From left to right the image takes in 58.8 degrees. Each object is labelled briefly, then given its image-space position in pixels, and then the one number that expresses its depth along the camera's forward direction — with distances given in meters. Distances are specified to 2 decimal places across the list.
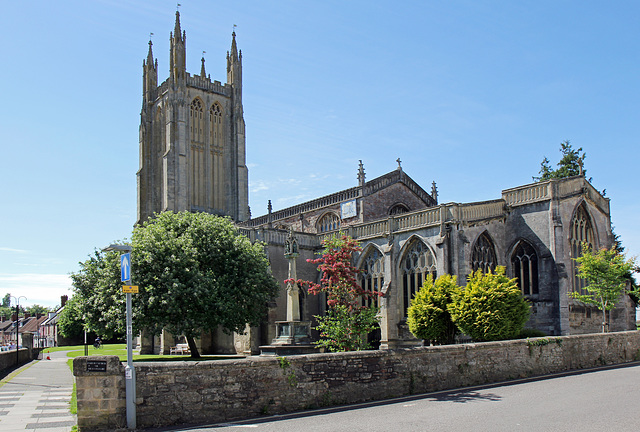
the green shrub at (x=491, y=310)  21.66
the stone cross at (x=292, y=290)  22.95
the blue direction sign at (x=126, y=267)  12.57
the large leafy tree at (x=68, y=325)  70.00
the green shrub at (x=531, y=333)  26.52
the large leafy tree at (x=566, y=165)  51.47
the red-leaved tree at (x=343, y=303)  21.00
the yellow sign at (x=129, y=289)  12.13
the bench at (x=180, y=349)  38.19
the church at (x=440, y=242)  29.00
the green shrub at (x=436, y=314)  24.41
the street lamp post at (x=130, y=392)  11.01
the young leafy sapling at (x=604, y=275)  27.06
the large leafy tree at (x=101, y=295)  28.53
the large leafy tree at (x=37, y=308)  167.57
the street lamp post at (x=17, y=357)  32.81
